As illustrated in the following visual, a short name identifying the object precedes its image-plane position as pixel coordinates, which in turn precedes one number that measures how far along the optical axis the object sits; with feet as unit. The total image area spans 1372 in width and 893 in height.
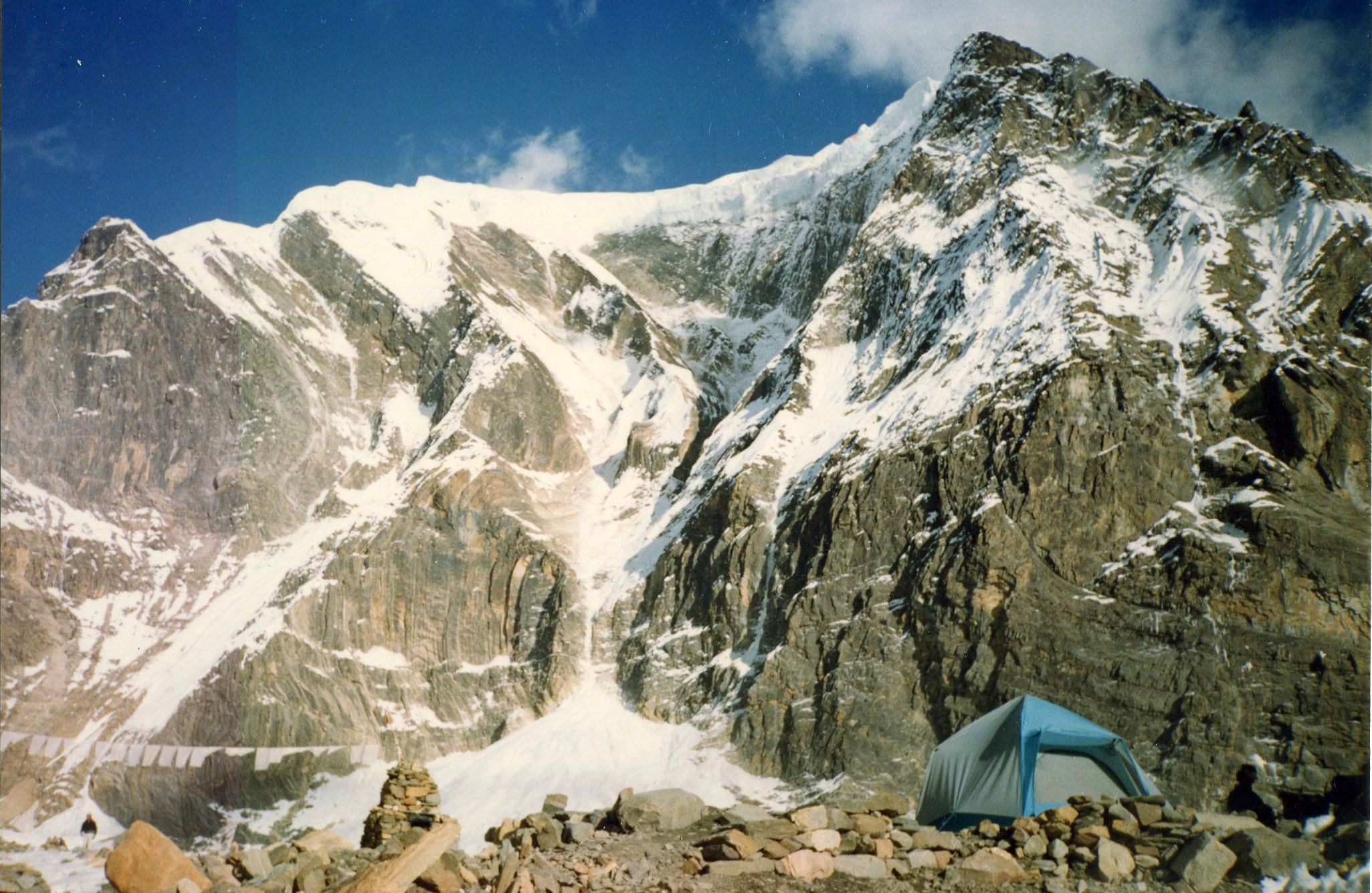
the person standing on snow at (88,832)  236.02
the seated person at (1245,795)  145.13
